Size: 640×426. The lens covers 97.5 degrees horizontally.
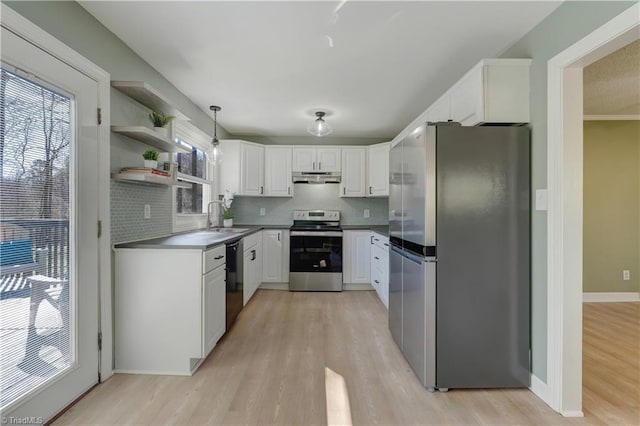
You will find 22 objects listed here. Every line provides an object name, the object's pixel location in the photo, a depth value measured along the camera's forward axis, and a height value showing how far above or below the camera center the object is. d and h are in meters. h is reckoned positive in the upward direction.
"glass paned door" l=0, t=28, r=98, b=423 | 1.32 -0.11
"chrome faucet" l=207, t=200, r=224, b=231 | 3.63 -0.03
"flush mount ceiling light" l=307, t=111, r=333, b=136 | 3.40 +1.04
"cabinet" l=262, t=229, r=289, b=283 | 4.14 -0.67
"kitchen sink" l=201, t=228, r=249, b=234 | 3.35 -0.22
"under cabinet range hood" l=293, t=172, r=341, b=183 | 4.36 +0.56
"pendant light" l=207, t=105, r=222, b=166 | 2.96 +0.63
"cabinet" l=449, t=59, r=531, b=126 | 1.85 +0.81
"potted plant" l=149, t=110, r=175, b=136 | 2.34 +0.77
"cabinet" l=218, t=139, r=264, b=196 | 4.14 +0.67
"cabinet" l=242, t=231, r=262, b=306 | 3.20 -0.67
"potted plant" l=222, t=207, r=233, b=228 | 3.99 -0.10
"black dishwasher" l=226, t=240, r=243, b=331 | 2.54 -0.66
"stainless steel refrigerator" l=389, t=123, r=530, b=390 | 1.79 -0.28
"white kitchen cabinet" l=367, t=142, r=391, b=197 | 4.25 +0.67
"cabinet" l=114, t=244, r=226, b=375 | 1.97 -0.69
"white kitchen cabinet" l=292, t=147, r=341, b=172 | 4.40 +0.84
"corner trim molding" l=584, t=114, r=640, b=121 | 3.56 +1.23
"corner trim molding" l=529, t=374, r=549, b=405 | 1.71 -1.09
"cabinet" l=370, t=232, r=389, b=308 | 3.32 -0.65
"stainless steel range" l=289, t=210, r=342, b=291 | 4.06 -0.68
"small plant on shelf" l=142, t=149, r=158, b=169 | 2.13 +0.41
